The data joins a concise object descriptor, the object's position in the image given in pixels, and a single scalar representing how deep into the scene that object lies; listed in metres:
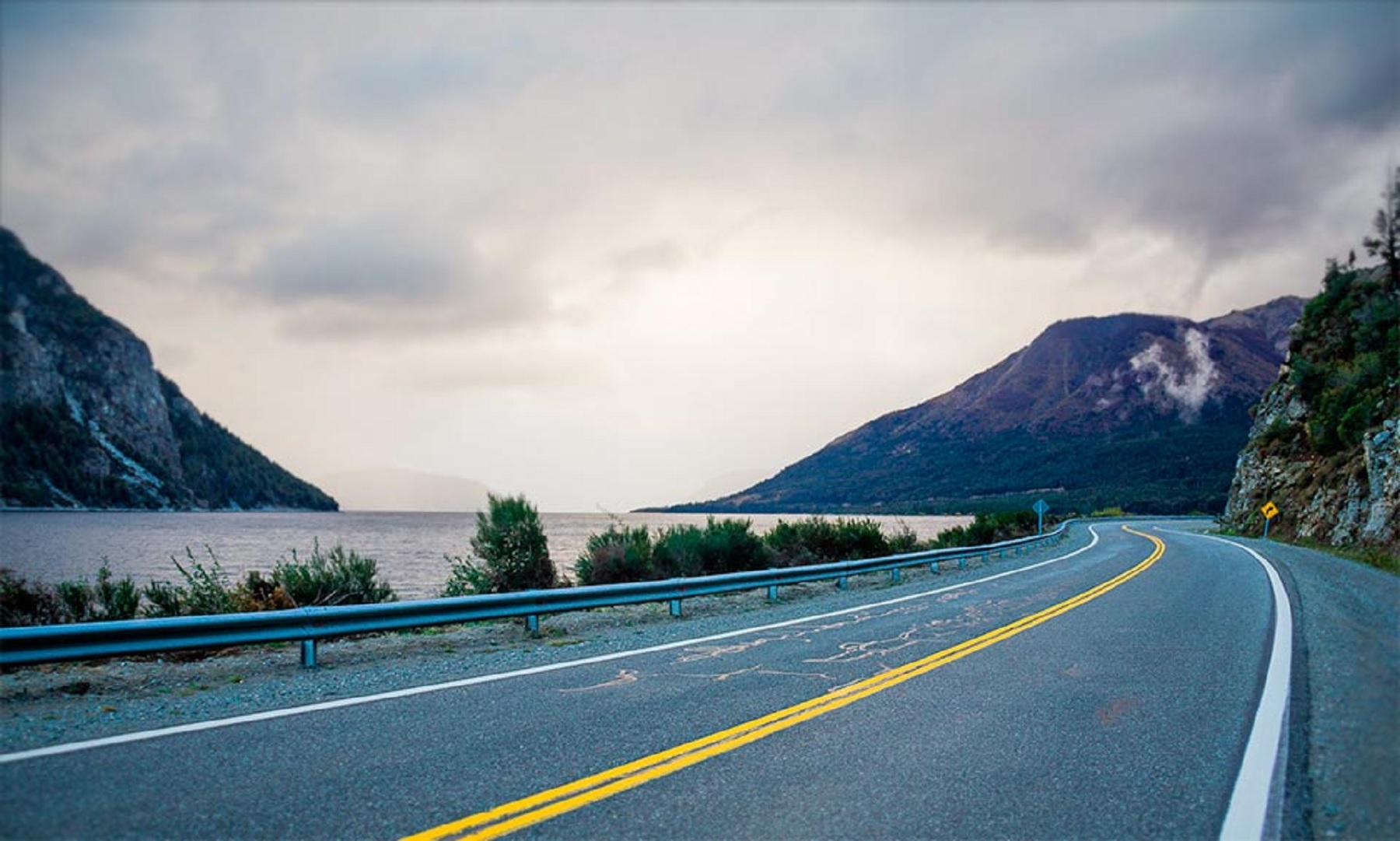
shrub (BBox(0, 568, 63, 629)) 9.48
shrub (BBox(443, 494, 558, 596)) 14.20
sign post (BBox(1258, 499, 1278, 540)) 38.16
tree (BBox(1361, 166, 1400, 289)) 44.59
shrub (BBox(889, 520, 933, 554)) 24.36
